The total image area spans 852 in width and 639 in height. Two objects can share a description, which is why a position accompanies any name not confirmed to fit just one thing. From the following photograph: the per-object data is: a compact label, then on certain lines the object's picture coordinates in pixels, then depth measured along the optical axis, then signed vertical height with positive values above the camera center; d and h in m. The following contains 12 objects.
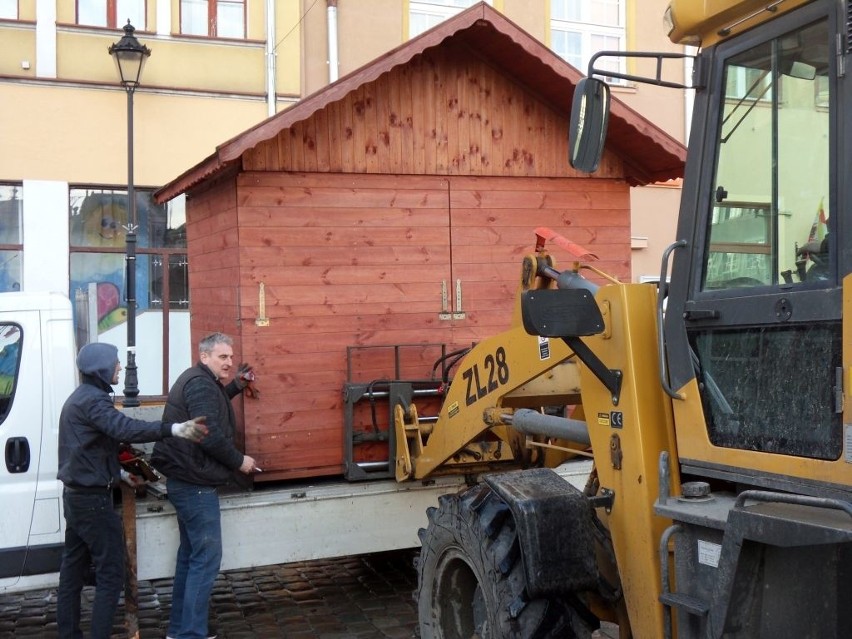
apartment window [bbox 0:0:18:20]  12.67 +3.74
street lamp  11.09 +2.71
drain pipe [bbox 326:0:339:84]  13.98 +3.63
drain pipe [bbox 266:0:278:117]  13.63 +3.27
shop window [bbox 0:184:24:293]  12.60 +0.86
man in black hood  5.39 -0.93
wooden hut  6.47 +0.61
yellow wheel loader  2.93 -0.32
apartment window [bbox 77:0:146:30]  13.03 +3.82
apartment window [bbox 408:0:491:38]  14.68 +4.25
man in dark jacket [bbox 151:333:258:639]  5.70 -0.97
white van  5.70 -0.70
